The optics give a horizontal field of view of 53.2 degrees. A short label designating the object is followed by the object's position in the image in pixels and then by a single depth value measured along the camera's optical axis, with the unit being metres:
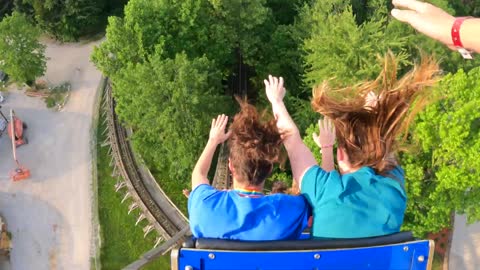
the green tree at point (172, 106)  21.27
